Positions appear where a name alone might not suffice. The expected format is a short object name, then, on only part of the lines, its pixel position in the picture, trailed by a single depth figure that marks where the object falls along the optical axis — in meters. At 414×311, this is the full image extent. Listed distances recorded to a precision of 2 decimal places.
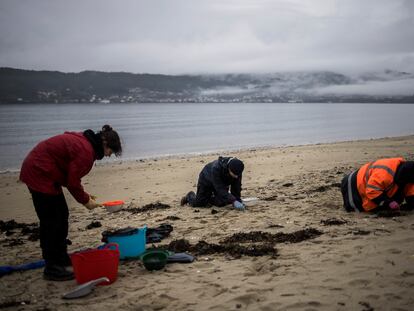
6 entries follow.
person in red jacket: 4.76
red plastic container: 4.50
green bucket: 4.89
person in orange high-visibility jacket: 6.36
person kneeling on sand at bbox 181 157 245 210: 7.81
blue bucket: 5.34
